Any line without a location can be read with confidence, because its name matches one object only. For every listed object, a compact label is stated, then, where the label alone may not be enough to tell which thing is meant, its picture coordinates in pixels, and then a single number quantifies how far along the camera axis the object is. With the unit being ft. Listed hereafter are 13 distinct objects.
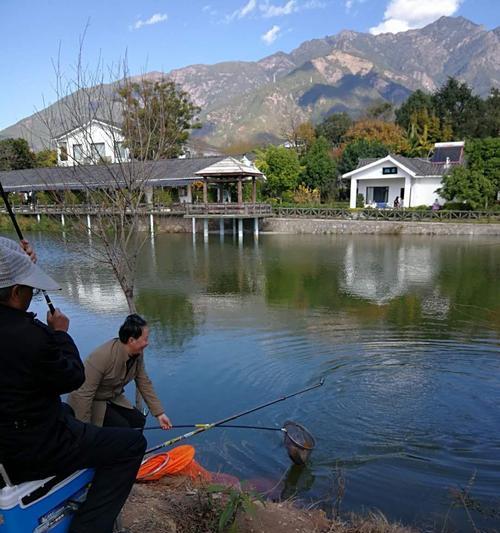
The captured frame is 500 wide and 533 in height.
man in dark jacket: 5.69
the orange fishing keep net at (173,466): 12.27
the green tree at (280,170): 106.52
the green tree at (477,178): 85.71
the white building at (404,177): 99.71
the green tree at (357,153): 117.50
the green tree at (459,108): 127.13
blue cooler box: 6.01
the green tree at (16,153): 104.49
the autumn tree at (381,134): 126.11
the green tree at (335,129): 151.02
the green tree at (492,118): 125.80
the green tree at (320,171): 110.63
